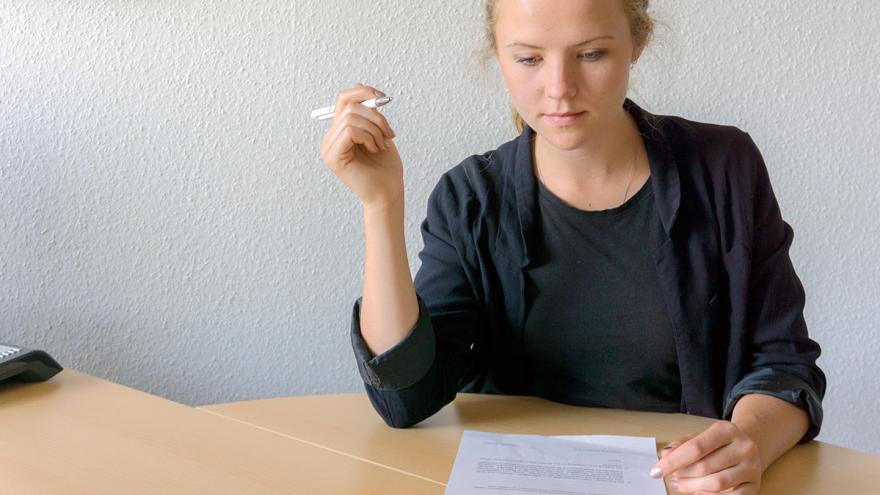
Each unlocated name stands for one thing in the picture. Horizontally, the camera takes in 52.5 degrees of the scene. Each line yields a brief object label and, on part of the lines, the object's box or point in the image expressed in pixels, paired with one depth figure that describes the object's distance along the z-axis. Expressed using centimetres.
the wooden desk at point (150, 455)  91
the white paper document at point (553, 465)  89
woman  109
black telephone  113
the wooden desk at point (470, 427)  94
